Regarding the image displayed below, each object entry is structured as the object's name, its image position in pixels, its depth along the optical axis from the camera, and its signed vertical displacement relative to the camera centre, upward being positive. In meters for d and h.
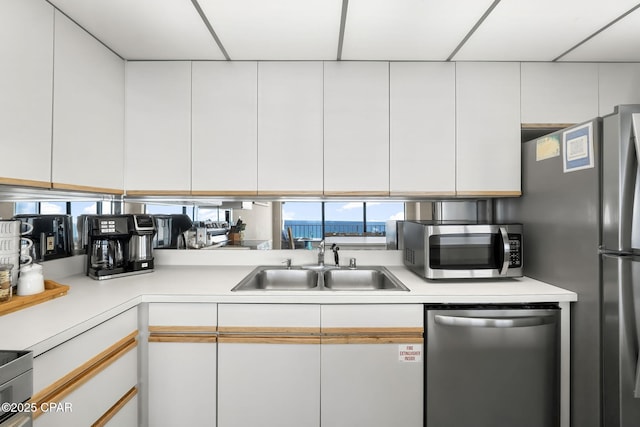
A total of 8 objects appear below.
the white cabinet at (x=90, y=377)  1.08 -0.61
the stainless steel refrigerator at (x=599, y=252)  1.38 -0.17
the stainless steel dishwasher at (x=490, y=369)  1.62 -0.77
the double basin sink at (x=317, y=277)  2.18 -0.42
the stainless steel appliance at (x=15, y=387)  0.85 -0.47
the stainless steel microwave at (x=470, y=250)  1.85 -0.20
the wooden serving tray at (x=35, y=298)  1.29 -0.36
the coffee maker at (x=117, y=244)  1.85 -0.17
